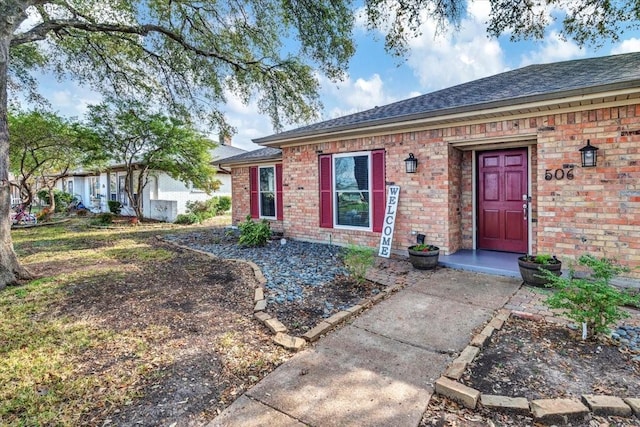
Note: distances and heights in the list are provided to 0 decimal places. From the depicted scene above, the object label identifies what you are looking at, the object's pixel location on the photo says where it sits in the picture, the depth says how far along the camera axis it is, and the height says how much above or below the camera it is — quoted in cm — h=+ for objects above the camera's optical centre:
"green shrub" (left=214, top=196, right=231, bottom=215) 1723 +14
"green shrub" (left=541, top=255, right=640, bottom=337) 275 -89
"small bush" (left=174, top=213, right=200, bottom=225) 1441 -54
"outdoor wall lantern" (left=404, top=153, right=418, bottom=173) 609 +77
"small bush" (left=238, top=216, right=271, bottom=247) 809 -73
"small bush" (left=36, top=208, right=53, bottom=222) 1525 -30
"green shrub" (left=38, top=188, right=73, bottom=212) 2019 +75
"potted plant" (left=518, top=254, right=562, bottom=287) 434 -92
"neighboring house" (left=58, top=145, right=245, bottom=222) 1577 +97
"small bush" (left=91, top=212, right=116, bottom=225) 1373 -49
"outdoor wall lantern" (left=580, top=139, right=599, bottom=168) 445 +63
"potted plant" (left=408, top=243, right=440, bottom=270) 538 -91
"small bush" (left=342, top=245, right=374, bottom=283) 471 -86
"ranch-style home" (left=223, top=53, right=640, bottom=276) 437 +67
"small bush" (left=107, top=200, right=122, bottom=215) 1656 +10
